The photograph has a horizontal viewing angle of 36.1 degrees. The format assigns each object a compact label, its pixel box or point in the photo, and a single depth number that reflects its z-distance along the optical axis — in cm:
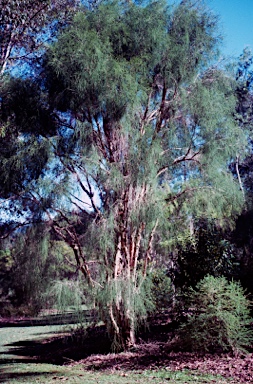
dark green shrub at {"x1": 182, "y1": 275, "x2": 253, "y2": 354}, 679
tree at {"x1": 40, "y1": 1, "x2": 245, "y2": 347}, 805
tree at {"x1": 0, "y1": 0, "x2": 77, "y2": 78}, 1016
